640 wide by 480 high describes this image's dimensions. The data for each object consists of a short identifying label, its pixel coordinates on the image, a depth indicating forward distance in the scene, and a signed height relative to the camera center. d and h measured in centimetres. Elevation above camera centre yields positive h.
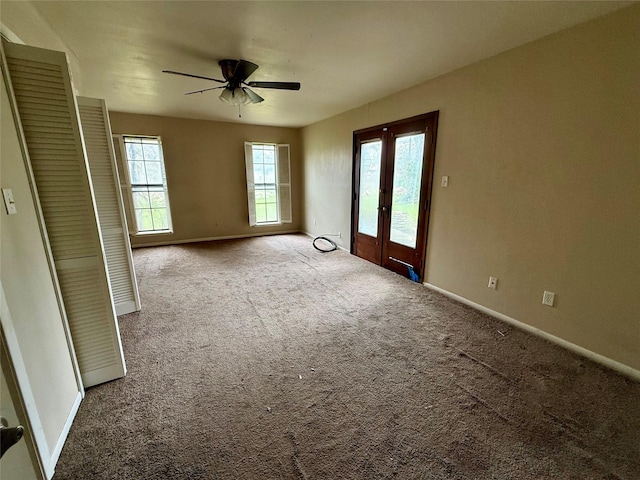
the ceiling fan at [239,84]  248 +92
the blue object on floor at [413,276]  350 -125
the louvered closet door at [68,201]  136 -11
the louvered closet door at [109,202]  229 -19
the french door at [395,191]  323 -17
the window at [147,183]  495 -5
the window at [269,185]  597 -12
